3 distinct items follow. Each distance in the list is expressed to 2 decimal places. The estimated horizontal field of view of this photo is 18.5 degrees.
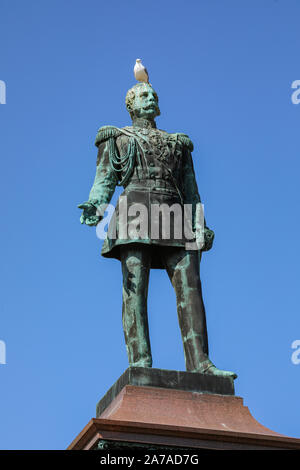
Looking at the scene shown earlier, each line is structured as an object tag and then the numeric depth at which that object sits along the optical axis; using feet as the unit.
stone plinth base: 32.63
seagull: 42.11
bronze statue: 37.14
